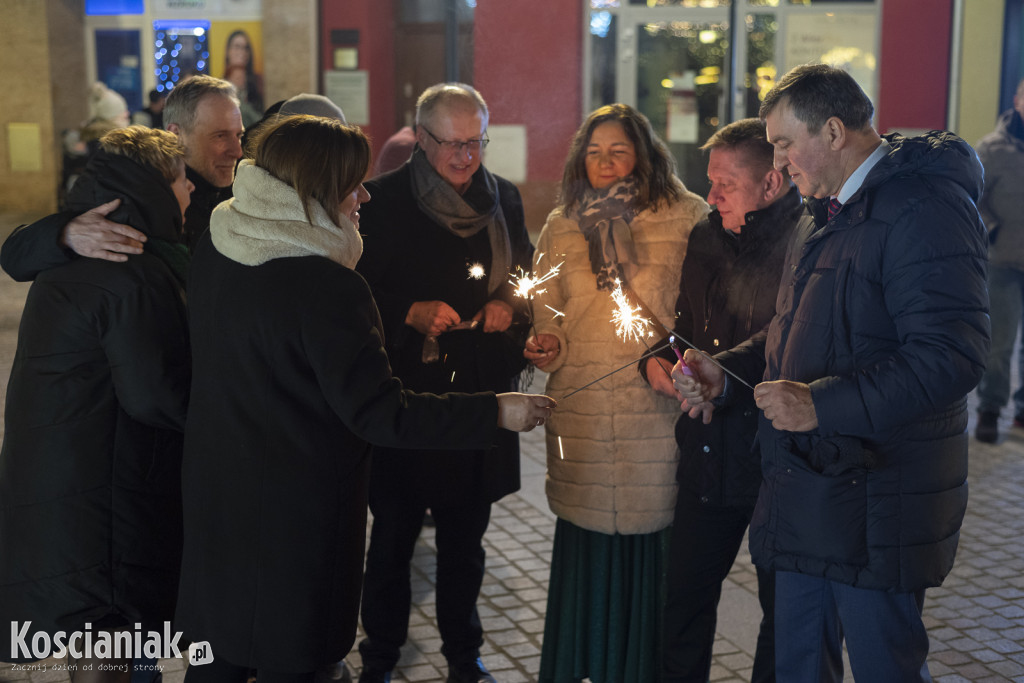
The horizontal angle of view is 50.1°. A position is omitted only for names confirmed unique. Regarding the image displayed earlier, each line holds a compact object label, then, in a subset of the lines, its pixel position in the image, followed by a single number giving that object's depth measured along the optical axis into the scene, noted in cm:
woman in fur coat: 381
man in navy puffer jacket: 265
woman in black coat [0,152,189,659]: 314
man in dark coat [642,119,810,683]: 351
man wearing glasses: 407
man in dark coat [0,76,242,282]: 430
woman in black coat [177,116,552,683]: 272
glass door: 1533
